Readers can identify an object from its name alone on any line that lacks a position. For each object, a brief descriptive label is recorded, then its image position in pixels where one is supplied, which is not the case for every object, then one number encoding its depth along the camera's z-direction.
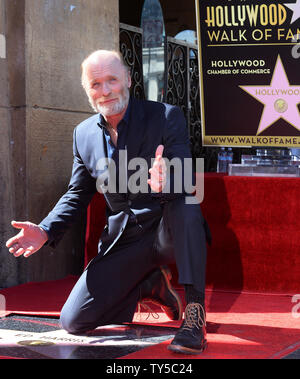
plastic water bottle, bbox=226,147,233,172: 4.57
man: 3.01
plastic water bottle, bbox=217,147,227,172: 4.52
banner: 3.98
